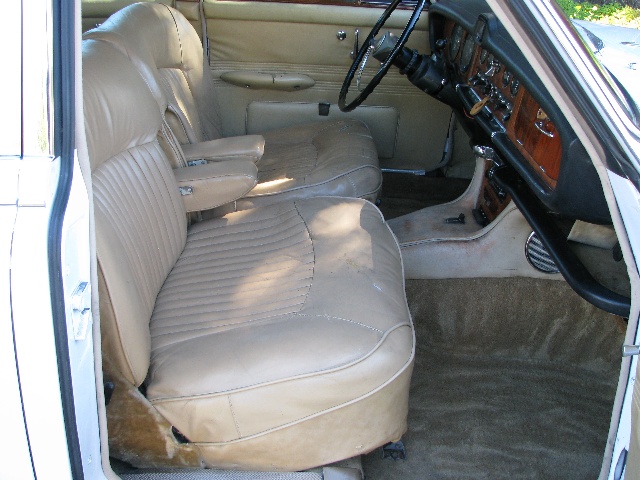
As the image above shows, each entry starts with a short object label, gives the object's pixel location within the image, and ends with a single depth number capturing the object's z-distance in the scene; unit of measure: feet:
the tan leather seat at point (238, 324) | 4.09
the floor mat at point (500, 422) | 5.39
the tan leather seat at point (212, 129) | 6.19
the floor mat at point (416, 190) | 9.41
